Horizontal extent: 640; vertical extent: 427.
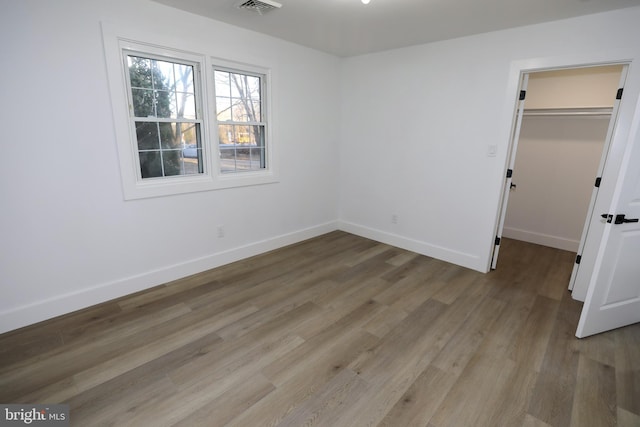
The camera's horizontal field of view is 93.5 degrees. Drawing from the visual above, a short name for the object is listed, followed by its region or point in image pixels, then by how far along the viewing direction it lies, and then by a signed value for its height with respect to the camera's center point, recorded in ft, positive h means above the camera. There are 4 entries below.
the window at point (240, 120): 11.15 +0.71
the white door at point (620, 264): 7.10 -2.89
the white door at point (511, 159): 10.53 -0.45
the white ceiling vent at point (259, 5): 8.46 +3.77
